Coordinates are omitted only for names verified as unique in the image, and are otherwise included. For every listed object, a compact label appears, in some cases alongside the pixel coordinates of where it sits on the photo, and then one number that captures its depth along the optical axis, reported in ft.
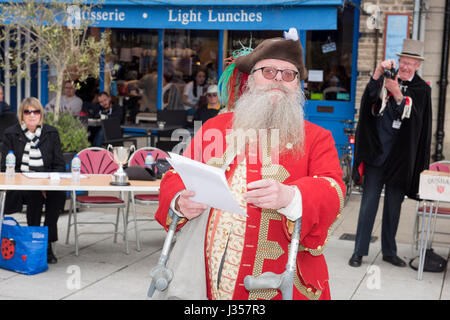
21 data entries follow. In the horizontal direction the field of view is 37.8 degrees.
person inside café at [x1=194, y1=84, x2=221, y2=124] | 33.58
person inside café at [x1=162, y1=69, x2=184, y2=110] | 41.98
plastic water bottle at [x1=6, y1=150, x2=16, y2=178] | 19.63
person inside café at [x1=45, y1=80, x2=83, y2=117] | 39.45
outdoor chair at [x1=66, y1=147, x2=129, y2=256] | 22.75
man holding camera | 20.07
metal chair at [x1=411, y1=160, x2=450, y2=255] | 21.33
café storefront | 31.37
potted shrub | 27.53
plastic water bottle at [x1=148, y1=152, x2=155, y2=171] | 21.77
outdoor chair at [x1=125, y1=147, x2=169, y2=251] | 22.50
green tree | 28.73
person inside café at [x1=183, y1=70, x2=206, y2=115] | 42.64
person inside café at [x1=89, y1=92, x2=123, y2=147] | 38.14
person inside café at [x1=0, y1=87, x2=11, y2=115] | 33.65
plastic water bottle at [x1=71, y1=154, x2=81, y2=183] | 19.52
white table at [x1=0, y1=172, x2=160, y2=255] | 18.45
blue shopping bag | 18.39
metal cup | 19.94
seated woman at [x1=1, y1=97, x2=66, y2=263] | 20.53
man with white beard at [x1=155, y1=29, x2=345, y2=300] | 8.10
